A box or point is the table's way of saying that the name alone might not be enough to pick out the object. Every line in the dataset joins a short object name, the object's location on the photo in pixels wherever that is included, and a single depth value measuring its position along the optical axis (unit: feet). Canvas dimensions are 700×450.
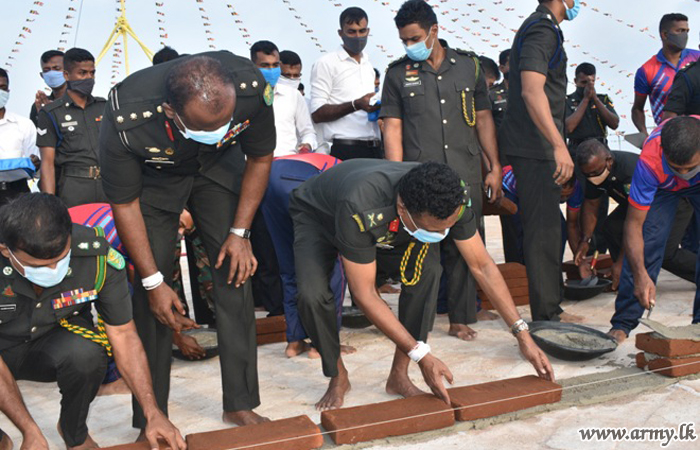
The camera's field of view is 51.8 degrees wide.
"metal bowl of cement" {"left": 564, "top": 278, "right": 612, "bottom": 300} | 17.70
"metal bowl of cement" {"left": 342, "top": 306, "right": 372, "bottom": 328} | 16.12
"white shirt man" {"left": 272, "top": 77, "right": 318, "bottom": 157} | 17.99
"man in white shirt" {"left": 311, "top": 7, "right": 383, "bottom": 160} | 18.69
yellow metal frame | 47.57
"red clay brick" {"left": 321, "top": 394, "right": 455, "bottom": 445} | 9.49
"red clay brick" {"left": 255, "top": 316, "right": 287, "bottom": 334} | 15.40
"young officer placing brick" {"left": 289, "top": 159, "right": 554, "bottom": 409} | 9.65
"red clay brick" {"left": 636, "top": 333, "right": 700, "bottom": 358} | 11.46
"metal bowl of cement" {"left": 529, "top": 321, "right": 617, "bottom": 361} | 12.29
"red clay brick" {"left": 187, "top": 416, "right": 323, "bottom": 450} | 8.87
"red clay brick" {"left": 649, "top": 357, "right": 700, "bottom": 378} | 11.42
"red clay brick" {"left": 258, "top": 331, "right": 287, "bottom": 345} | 15.43
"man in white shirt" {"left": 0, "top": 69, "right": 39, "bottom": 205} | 16.96
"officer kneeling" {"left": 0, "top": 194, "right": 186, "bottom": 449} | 8.55
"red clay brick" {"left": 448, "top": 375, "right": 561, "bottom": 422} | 10.05
